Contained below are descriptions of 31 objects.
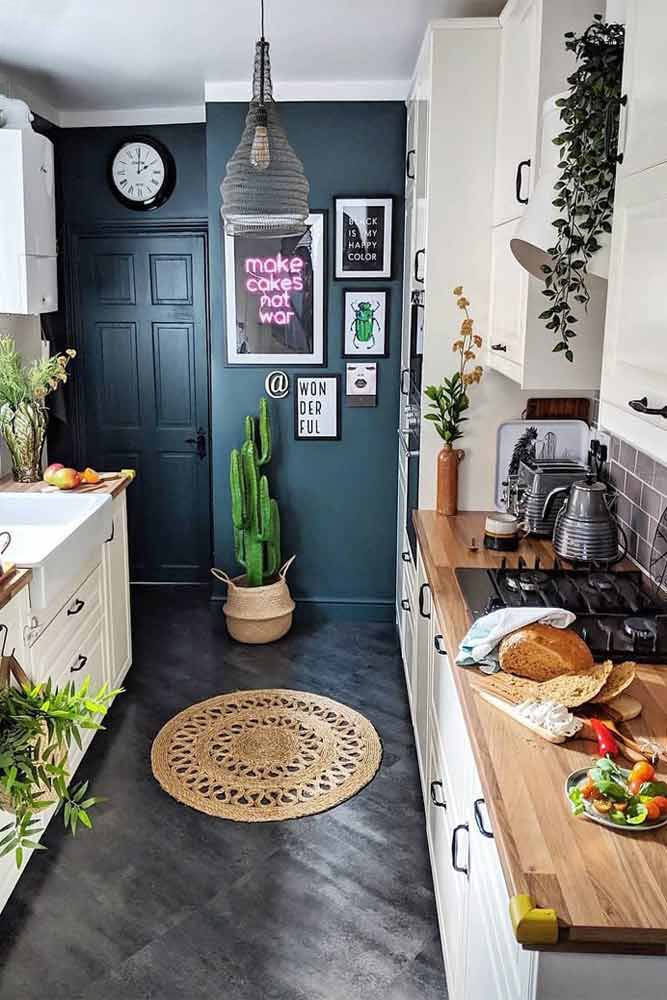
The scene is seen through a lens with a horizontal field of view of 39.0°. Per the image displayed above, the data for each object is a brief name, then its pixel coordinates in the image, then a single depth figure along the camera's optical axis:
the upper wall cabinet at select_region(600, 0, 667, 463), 1.61
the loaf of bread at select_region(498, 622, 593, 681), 1.93
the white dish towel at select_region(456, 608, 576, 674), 2.02
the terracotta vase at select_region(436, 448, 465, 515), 3.34
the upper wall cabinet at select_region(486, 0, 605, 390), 2.39
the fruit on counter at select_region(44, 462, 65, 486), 3.73
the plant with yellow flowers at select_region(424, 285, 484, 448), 3.30
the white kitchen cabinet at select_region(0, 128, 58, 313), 3.57
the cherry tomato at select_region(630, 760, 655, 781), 1.51
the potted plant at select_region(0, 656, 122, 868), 1.28
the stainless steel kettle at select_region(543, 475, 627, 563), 2.65
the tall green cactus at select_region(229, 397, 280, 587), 4.43
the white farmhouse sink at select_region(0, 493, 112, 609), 2.77
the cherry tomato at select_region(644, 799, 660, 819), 1.45
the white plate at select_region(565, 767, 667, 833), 1.44
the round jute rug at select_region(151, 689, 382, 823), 3.19
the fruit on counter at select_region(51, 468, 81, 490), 3.67
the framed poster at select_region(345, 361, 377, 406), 4.54
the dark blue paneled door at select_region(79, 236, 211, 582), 5.04
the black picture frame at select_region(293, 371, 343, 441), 4.55
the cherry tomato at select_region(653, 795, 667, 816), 1.47
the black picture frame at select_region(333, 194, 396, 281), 4.35
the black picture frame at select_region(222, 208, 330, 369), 4.41
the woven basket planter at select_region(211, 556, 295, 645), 4.42
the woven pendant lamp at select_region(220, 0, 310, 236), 2.48
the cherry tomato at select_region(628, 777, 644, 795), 1.50
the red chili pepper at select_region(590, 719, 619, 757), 1.65
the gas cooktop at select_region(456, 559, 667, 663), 2.08
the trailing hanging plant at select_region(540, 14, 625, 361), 2.06
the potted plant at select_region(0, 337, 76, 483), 3.85
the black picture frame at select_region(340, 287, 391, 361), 4.46
